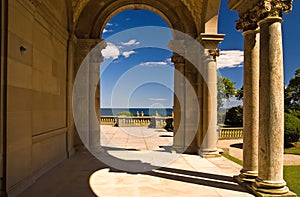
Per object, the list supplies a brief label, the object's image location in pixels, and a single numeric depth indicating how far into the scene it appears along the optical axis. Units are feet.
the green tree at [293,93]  117.64
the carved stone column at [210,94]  32.71
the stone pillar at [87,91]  35.78
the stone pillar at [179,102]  35.53
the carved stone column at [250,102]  20.65
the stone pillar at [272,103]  17.31
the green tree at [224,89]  136.18
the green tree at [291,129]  63.36
